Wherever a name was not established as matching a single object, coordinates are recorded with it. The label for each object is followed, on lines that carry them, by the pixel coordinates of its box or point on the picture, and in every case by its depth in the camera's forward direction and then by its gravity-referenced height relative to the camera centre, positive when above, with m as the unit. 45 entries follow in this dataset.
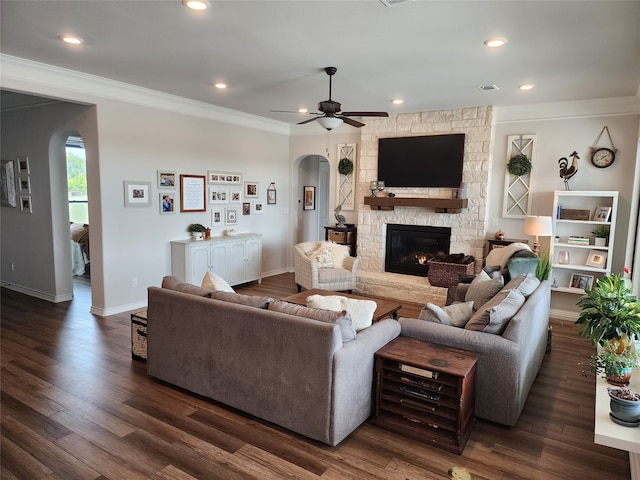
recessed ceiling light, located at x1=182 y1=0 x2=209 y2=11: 2.79 +1.29
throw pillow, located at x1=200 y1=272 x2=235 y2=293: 3.39 -0.75
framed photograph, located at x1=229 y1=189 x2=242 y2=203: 6.89 -0.05
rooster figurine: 5.48 +0.41
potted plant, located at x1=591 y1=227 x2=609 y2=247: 5.26 -0.47
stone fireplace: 6.08 -0.17
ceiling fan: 4.12 +0.83
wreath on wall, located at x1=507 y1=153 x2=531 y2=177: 5.82 +0.47
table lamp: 5.05 -0.34
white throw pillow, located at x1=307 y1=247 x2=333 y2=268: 6.35 -0.96
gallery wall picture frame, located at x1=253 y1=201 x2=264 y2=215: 7.41 -0.26
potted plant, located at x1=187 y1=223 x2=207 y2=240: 6.14 -0.56
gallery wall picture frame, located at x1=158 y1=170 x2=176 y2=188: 5.71 +0.18
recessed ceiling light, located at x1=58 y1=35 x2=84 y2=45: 3.51 +1.30
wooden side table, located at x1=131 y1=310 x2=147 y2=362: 3.76 -1.33
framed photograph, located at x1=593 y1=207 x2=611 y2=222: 5.19 -0.18
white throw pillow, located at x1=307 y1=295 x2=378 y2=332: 2.92 -0.80
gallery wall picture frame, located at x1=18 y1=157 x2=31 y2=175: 5.92 +0.34
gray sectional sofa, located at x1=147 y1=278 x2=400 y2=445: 2.53 -1.10
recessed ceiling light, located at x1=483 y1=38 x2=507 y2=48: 3.36 +1.28
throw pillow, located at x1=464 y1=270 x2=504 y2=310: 3.70 -0.85
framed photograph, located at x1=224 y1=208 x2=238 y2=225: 6.83 -0.38
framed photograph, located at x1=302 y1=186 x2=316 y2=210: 8.76 -0.10
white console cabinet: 5.84 -0.99
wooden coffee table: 4.02 -1.15
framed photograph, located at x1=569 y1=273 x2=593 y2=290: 5.44 -1.08
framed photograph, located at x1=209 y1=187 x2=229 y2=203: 6.53 -0.03
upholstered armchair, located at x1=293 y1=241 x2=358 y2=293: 6.15 -1.10
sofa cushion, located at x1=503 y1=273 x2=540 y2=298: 3.51 -0.75
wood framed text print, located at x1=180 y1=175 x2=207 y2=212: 6.05 -0.01
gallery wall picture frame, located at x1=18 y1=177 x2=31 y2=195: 5.95 +0.07
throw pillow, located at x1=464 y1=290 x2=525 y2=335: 2.90 -0.84
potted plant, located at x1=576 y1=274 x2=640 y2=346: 2.25 -0.63
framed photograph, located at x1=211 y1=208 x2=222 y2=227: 6.59 -0.39
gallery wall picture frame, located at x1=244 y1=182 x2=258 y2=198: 7.18 +0.07
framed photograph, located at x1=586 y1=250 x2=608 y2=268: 5.28 -0.76
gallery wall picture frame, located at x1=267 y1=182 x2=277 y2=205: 7.69 +0.00
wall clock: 5.31 +0.55
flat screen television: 6.28 +0.57
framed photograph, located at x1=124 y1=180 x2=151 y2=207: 5.29 -0.03
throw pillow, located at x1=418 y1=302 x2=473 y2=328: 3.20 -0.92
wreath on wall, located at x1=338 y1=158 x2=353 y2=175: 7.43 +0.52
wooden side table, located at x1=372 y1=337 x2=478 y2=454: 2.59 -1.29
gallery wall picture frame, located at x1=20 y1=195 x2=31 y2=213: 5.99 -0.20
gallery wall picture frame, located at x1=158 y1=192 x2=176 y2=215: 5.75 -0.15
